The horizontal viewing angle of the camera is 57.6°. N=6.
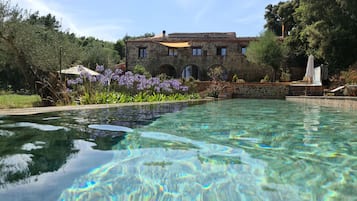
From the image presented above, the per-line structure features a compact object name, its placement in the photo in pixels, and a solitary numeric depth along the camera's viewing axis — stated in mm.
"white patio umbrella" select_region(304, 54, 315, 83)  22625
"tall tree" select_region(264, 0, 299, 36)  34206
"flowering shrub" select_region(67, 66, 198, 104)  11512
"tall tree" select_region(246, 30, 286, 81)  27194
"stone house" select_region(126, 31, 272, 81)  32156
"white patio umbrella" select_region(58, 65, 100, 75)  15881
